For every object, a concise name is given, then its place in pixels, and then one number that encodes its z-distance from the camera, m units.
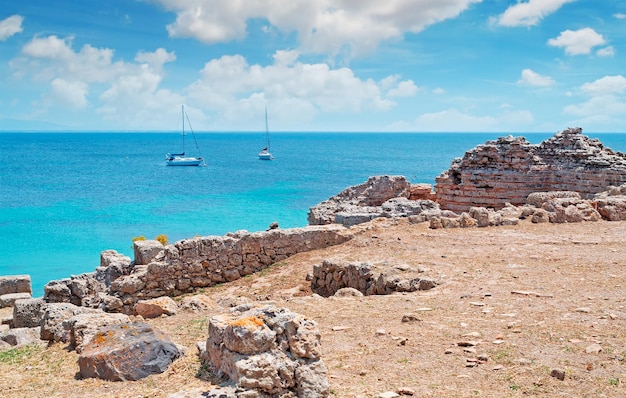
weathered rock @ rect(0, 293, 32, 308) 15.57
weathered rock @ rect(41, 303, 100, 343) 7.98
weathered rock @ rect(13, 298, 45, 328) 12.23
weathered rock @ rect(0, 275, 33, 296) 16.81
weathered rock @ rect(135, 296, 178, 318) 9.20
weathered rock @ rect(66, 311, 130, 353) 7.33
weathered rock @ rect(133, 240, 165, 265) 12.99
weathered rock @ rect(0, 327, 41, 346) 9.92
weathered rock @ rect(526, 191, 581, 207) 17.16
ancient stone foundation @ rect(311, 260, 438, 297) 9.75
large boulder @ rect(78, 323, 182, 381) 5.96
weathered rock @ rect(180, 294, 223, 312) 9.33
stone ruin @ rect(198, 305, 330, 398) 5.07
